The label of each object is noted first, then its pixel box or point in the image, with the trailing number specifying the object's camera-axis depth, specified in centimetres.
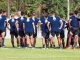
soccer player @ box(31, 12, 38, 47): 2514
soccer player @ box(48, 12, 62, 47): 2484
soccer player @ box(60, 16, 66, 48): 2506
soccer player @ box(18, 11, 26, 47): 2529
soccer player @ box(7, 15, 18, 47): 2556
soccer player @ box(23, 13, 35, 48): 2500
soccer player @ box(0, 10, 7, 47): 2533
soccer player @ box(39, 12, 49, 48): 2506
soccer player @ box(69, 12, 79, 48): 2428
